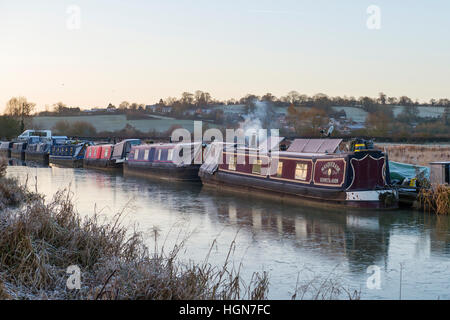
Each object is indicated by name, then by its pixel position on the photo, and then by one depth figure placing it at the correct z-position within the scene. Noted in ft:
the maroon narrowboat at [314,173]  53.47
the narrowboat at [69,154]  136.98
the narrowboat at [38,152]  158.10
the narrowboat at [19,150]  175.63
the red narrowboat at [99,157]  117.60
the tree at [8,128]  233.14
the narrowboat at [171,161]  87.51
